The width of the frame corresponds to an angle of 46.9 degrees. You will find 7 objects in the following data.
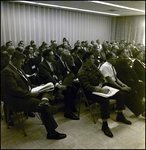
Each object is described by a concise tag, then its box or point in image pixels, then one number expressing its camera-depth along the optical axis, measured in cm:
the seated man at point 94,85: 287
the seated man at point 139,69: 376
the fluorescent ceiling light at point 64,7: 939
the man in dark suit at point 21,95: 234
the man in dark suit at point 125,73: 338
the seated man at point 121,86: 326
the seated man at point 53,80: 312
